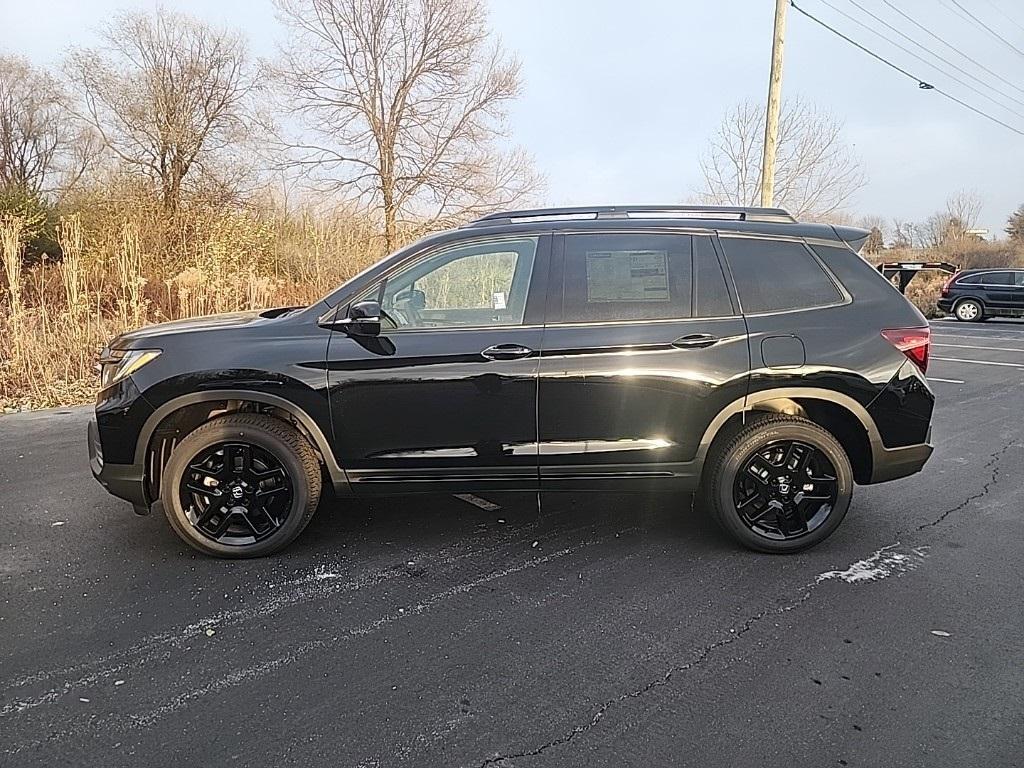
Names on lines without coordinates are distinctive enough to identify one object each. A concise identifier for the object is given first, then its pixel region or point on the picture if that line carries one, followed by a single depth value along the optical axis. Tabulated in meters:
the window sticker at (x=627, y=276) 3.96
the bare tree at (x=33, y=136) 17.53
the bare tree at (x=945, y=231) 35.56
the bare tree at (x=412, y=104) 18.78
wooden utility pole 13.90
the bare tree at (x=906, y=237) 40.59
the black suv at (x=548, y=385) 3.84
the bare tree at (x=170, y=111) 16.34
